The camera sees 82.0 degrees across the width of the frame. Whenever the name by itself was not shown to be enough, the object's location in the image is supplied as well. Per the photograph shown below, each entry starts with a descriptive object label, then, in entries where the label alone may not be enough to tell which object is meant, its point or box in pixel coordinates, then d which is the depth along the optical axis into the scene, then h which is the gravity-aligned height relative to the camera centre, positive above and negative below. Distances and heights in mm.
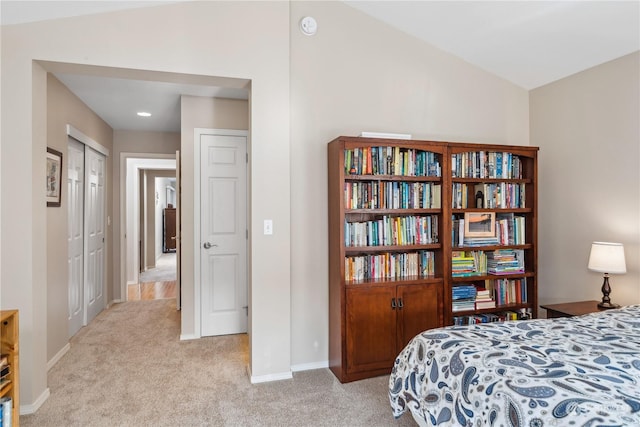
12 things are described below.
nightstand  2635 -725
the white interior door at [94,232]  4121 -249
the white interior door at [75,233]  3662 -227
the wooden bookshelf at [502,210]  3066 +5
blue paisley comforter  1196 -617
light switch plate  2704 -120
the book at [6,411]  1850 -1017
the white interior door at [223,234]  3752 -241
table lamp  2539 -357
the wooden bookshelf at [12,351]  1961 -764
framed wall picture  3043 +290
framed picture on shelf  3100 -114
